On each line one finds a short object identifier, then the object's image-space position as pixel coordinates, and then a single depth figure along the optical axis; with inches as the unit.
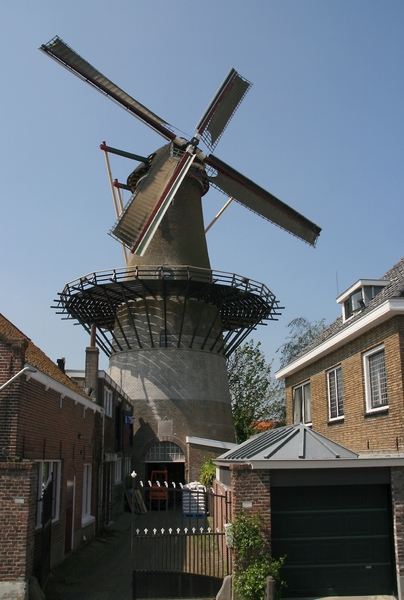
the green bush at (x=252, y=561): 370.6
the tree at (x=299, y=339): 1770.4
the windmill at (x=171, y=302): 1119.0
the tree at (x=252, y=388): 1834.4
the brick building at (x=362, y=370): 461.4
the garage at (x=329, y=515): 391.2
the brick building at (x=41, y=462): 406.0
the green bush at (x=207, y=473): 919.7
